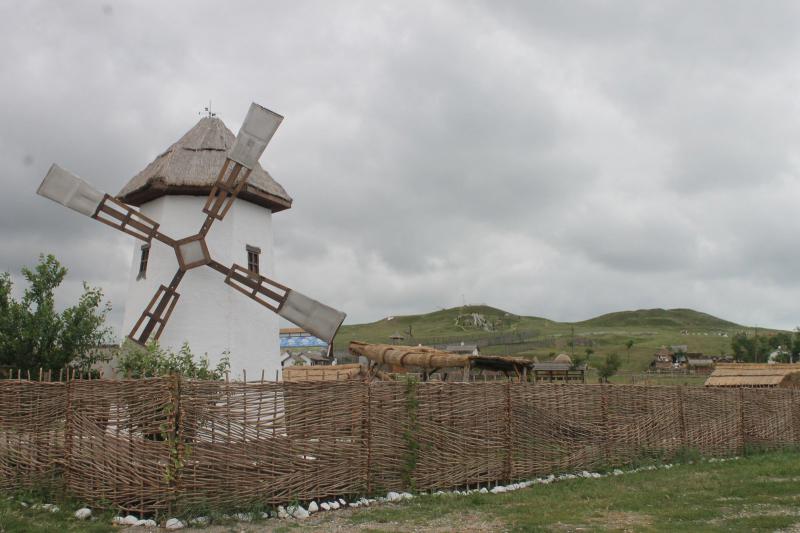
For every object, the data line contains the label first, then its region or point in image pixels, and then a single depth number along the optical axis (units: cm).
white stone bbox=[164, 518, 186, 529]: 750
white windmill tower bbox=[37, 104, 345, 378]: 1217
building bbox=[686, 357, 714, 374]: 5709
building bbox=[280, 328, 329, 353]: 4719
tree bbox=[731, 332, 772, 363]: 5727
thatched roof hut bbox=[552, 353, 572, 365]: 4525
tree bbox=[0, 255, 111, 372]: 1263
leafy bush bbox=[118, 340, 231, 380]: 1088
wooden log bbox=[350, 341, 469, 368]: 1472
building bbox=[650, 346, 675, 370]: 6116
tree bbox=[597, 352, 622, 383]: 4472
